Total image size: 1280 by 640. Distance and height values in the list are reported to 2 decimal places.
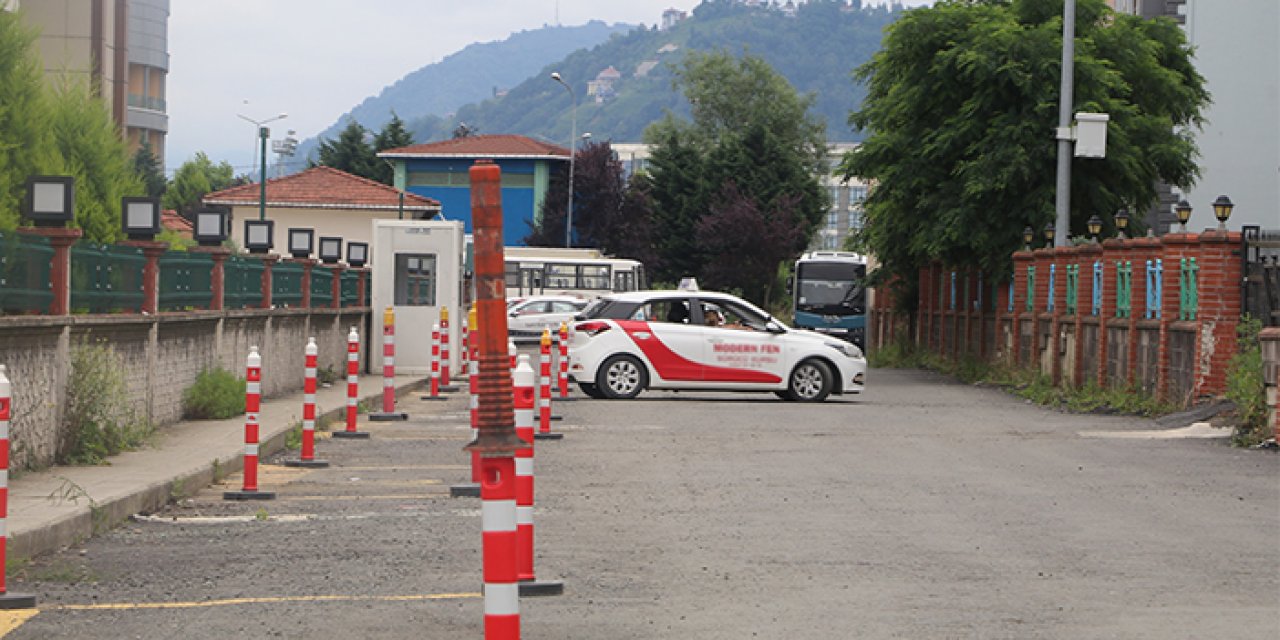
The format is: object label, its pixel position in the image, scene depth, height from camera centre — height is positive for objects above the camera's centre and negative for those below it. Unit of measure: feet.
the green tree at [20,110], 110.83 +12.19
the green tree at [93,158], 117.08 +10.43
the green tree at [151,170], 300.20 +23.82
